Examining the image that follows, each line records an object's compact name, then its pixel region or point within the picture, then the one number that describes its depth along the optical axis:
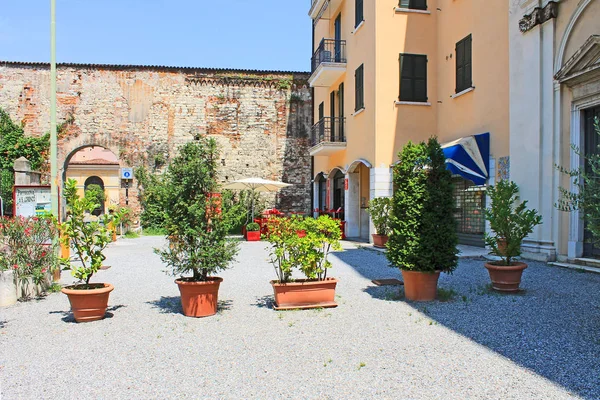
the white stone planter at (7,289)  6.66
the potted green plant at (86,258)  5.59
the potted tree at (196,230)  5.73
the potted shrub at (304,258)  6.07
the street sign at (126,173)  21.14
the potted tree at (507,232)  6.70
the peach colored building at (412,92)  11.23
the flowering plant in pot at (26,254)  6.89
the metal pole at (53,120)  8.66
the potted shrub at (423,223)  6.22
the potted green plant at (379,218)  13.27
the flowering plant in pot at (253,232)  17.00
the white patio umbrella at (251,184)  17.84
